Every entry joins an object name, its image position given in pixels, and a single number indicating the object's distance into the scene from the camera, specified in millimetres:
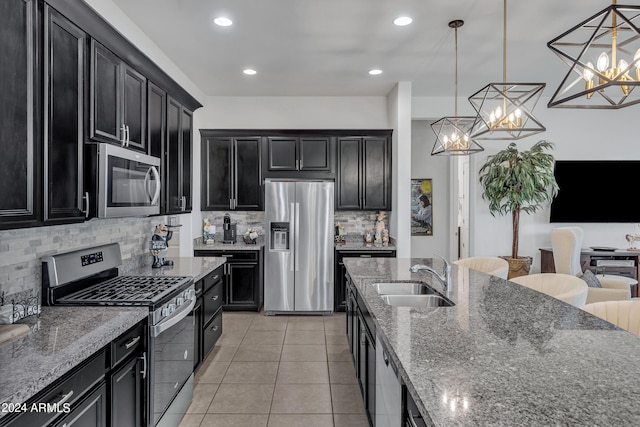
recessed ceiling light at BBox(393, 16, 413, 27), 3271
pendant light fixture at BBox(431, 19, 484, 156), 3425
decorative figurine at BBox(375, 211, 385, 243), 5504
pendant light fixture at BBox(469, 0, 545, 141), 2326
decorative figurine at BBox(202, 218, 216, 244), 5473
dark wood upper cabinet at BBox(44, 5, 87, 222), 1843
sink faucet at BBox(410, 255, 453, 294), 2501
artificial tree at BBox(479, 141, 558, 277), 5215
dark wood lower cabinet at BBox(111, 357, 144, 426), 1867
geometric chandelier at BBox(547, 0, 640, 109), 1396
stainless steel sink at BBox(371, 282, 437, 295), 2762
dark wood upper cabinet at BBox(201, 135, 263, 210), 5477
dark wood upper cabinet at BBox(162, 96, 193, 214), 3297
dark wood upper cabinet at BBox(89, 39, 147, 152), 2258
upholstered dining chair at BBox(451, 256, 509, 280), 3414
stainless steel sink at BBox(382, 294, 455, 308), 2559
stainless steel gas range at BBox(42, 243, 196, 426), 2215
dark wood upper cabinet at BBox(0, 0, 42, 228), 1567
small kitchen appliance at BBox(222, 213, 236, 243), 5535
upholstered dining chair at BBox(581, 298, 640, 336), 1967
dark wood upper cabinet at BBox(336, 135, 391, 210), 5469
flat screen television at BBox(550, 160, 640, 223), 5707
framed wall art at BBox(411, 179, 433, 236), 7582
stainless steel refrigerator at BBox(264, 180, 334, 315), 5117
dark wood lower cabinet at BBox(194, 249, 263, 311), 5184
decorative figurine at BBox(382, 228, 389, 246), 5458
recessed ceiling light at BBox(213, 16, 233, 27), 3293
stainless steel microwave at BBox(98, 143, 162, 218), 2230
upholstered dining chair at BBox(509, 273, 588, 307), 2355
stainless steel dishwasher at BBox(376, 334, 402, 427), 1544
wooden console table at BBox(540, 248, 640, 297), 5359
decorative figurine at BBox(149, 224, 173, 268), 3449
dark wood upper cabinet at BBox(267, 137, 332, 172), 5461
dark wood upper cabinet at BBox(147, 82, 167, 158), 2952
